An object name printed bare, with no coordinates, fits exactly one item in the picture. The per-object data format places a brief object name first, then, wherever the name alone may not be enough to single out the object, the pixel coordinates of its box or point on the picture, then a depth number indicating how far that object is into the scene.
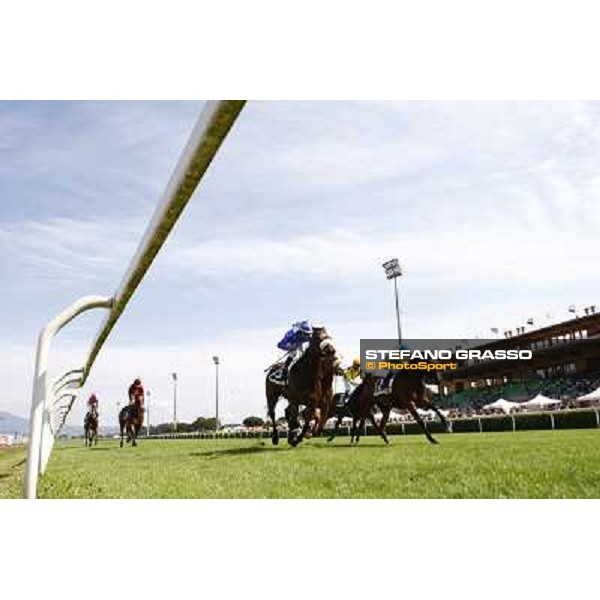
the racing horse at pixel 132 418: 15.58
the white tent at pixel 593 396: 26.28
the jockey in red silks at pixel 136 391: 14.98
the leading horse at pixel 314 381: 9.54
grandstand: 34.66
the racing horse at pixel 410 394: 11.03
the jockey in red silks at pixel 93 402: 18.23
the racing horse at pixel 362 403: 11.98
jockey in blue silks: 9.96
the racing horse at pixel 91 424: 19.20
